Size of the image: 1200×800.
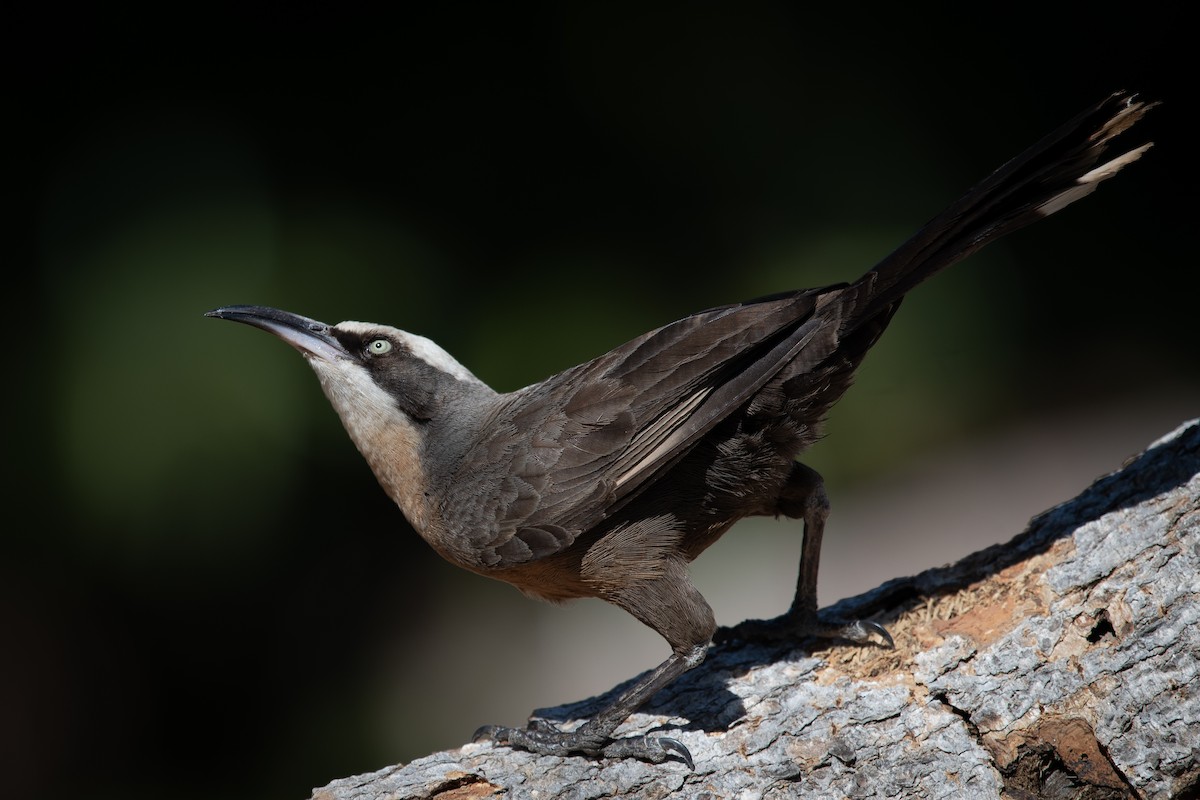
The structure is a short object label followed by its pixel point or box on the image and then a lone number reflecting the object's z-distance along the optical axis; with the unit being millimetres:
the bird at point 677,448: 7223
